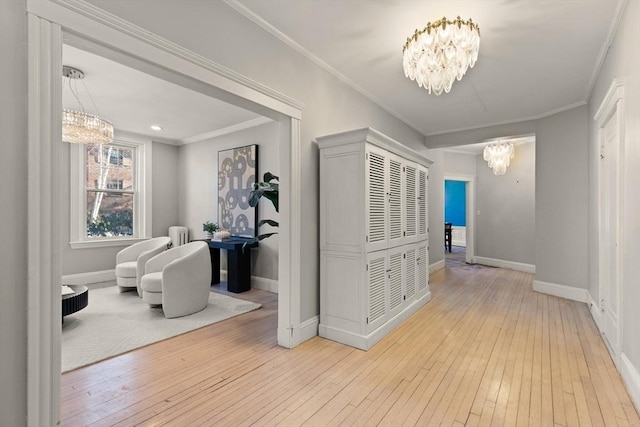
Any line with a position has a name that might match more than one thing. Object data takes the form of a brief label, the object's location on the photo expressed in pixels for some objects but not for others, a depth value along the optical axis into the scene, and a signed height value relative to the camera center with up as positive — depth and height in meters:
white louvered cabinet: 2.76 -0.21
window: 5.04 +0.44
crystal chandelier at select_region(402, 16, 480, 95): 2.12 +1.23
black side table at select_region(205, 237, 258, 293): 4.62 -0.76
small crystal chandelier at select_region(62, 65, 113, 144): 3.28 +1.08
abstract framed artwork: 5.03 +0.49
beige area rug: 2.64 -1.19
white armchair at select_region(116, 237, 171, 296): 4.26 -0.69
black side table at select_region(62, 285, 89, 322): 2.96 -0.87
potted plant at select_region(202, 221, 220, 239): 5.37 -0.22
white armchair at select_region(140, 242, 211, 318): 3.43 -0.83
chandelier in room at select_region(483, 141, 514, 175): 6.05 +1.23
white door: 2.46 -0.20
